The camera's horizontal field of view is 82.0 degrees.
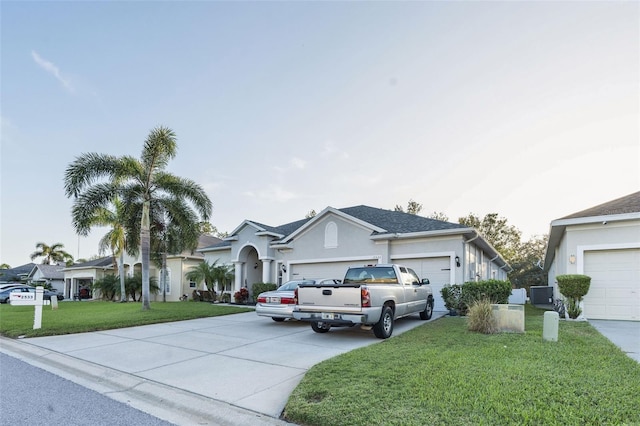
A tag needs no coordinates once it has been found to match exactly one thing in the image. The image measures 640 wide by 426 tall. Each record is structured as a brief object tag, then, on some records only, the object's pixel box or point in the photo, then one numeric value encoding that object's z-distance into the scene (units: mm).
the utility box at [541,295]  23684
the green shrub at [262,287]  20312
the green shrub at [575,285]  12133
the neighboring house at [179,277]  29219
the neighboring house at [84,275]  36594
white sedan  11492
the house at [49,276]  46531
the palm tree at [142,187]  16797
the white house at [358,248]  15773
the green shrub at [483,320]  9156
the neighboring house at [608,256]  12078
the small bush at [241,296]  22219
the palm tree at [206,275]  24016
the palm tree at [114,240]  28000
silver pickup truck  8688
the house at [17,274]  54159
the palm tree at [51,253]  62044
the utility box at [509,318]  9102
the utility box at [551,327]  7867
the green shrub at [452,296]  13578
